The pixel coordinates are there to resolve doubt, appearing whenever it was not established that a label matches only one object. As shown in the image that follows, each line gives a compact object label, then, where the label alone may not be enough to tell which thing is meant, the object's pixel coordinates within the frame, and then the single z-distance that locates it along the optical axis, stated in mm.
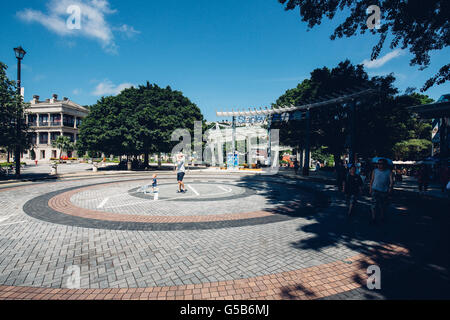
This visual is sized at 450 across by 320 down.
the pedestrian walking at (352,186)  7051
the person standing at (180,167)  10622
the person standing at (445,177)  12824
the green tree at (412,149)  31281
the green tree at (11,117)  13953
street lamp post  14647
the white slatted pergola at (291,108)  16547
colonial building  63062
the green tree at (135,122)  24031
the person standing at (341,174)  12141
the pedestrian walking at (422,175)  11523
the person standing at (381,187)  5961
